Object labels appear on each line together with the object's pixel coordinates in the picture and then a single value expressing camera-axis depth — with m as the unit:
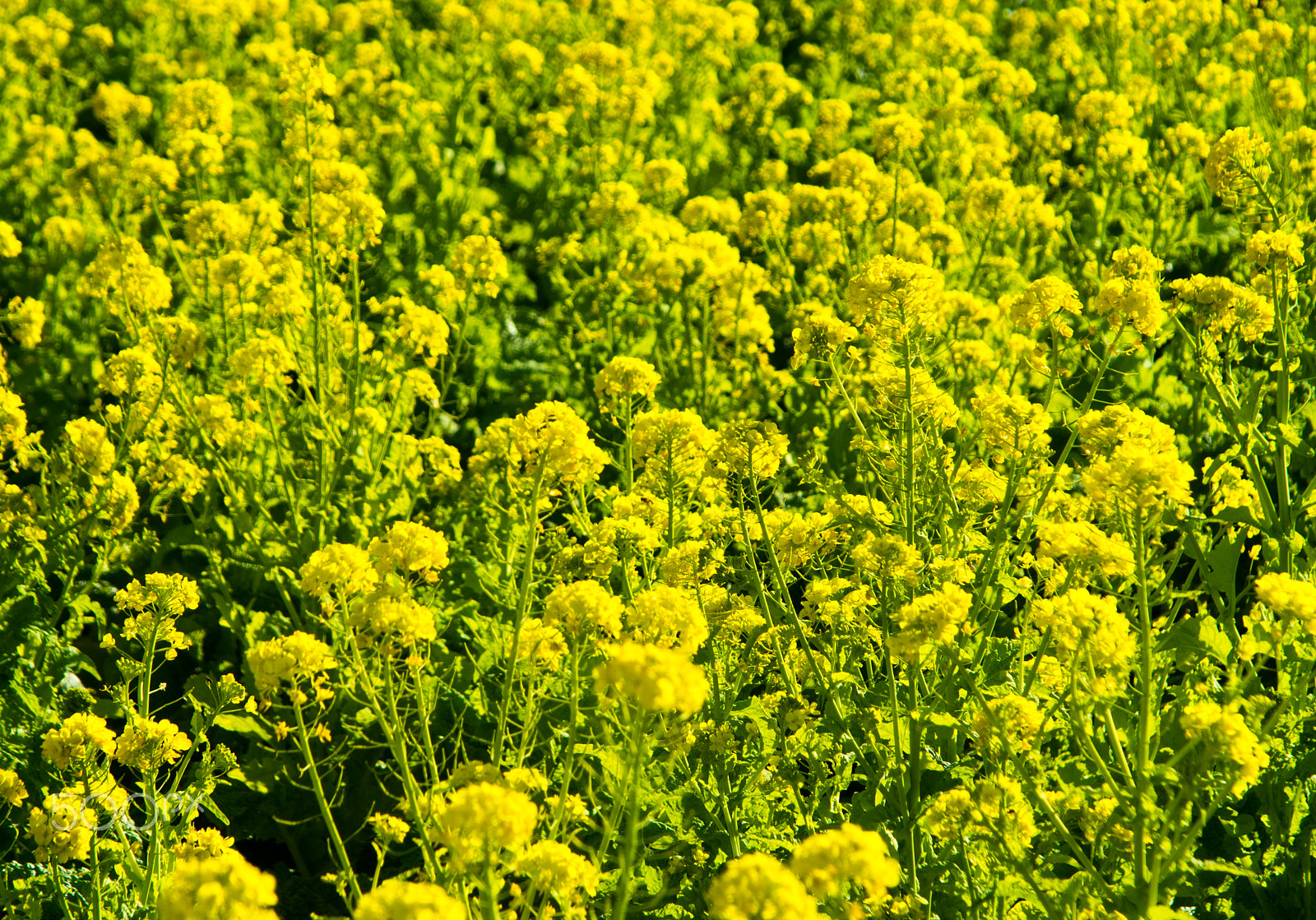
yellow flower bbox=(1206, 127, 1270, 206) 7.45
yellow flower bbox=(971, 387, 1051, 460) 6.34
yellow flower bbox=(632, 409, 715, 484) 6.60
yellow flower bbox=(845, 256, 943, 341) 6.27
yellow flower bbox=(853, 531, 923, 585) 5.83
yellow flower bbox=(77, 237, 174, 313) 9.15
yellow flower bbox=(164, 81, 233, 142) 11.05
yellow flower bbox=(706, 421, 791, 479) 6.36
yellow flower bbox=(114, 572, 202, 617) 6.51
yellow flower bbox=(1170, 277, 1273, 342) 7.06
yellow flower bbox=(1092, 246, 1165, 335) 6.42
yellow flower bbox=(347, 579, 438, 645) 5.50
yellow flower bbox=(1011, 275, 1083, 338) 6.97
